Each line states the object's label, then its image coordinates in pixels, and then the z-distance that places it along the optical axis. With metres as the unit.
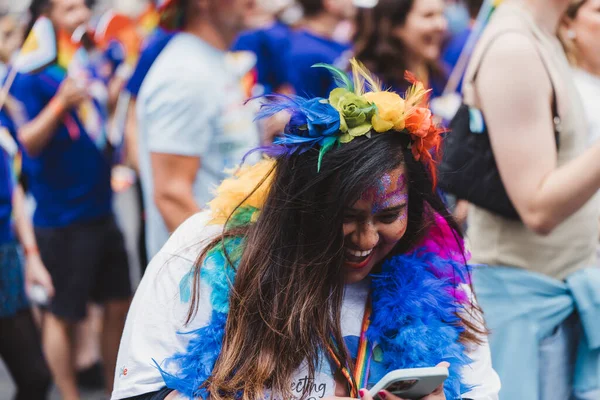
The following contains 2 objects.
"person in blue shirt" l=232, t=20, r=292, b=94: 8.68
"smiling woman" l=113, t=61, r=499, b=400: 3.02
